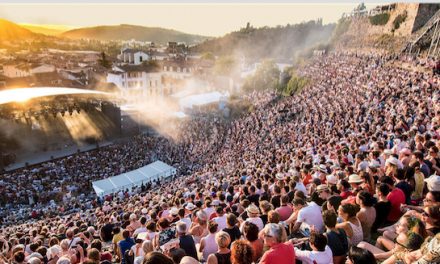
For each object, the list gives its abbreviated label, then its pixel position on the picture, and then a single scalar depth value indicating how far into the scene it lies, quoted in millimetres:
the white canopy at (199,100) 42388
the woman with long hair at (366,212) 5141
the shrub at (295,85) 38375
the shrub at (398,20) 33938
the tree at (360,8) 49012
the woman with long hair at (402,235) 3818
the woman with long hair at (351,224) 4688
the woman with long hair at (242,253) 3504
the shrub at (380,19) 38262
